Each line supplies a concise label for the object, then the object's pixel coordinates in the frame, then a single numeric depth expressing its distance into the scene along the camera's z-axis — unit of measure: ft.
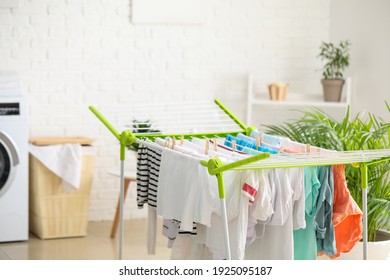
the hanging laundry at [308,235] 14.78
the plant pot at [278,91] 26.02
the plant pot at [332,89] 25.81
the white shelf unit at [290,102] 25.81
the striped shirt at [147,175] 15.88
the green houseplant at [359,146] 17.62
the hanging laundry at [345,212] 14.97
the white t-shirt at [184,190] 14.13
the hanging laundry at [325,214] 14.77
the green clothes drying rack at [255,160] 13.24
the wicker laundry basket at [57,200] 22.84
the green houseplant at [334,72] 25.71
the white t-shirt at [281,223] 14.20
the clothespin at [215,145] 15.58
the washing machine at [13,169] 22.03
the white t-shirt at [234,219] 13.92
